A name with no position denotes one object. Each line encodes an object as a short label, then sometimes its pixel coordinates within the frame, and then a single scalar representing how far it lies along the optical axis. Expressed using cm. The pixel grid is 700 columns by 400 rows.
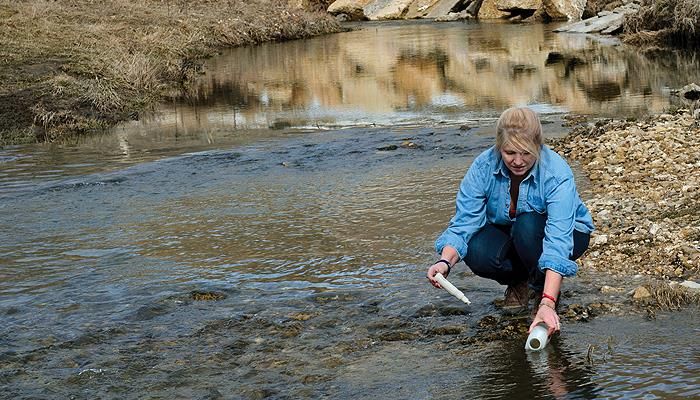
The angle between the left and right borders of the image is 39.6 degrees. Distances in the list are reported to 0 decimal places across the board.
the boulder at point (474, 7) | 4662
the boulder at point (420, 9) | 4897
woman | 489
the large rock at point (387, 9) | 4884
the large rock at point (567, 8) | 4134
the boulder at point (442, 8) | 4728
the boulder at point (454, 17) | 4606
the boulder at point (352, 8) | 5009
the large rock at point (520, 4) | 4325
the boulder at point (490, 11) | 4481
